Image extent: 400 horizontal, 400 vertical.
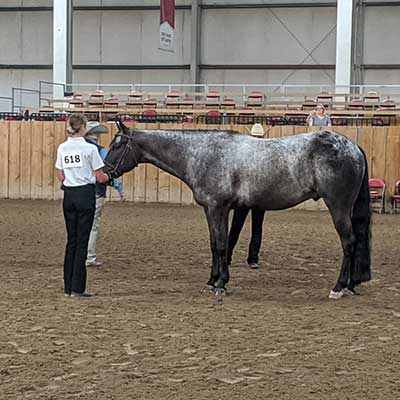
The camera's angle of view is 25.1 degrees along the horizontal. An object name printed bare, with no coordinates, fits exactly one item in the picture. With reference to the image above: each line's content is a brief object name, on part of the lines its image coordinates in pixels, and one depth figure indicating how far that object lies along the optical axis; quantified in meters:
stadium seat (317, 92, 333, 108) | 29.04
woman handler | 9.03
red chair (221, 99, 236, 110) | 28.75
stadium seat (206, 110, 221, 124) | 25.44
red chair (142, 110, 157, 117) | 26.97
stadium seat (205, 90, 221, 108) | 28.99
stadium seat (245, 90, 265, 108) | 29.35
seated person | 19.02
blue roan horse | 9.35
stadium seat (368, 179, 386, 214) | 20.14
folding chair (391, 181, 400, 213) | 20.09
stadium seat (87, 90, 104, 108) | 30.70
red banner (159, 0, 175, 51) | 29.55
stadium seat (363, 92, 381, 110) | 28.64
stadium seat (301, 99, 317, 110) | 28.71
